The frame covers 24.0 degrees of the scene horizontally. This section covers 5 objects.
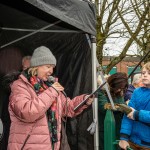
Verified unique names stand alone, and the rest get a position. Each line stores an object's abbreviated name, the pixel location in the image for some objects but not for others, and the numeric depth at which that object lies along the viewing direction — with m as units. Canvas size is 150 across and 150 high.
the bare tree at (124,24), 10.96
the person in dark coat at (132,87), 4.89
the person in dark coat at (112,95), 4.36
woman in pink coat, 3.04
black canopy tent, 4.31
